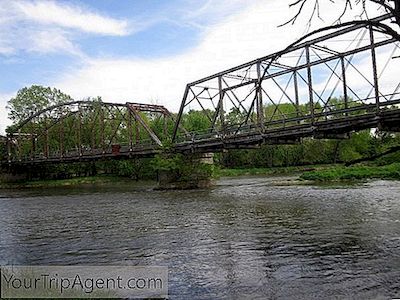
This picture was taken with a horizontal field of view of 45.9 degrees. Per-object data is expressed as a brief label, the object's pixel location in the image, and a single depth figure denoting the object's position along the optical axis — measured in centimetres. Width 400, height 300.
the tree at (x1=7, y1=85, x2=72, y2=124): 10425
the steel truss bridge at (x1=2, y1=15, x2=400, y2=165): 3341
